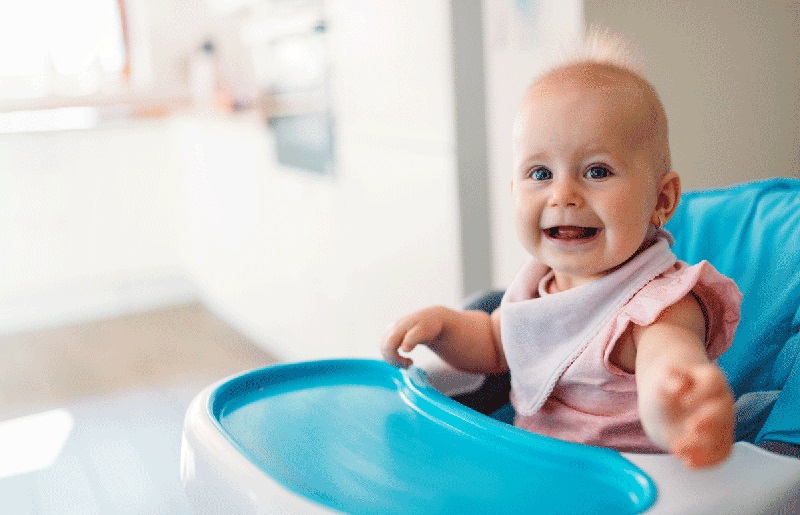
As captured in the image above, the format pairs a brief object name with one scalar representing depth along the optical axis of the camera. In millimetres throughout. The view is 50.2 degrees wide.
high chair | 679
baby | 795
